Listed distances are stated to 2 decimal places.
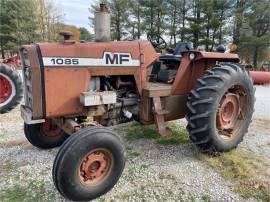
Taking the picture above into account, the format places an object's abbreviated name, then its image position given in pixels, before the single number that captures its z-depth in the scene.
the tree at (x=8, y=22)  21.89
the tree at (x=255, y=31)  16.24
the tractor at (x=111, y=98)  2.04
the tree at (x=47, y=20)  21.88
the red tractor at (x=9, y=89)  4.43
